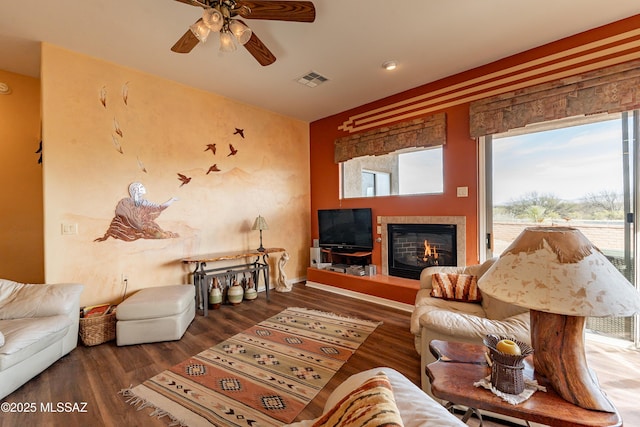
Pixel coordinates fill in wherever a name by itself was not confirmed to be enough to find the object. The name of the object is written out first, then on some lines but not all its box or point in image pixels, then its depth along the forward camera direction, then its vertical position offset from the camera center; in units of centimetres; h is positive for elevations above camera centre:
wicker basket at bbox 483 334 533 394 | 96 -63
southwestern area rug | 162 -128
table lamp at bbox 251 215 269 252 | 385 -17
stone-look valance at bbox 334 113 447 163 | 334 +112
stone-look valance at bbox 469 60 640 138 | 222 +111
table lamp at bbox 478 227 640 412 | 83 -29
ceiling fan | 172 +143
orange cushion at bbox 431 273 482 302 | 229 -71
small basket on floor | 241 -110
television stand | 411 -78
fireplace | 318 -42
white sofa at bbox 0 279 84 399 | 175 -86
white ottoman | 242 -102
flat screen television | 407 -27
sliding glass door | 231 +26
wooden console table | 318 -81
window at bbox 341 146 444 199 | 352 +62
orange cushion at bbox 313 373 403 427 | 59 -52
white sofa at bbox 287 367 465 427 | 74 -64
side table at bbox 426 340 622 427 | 84 -71
